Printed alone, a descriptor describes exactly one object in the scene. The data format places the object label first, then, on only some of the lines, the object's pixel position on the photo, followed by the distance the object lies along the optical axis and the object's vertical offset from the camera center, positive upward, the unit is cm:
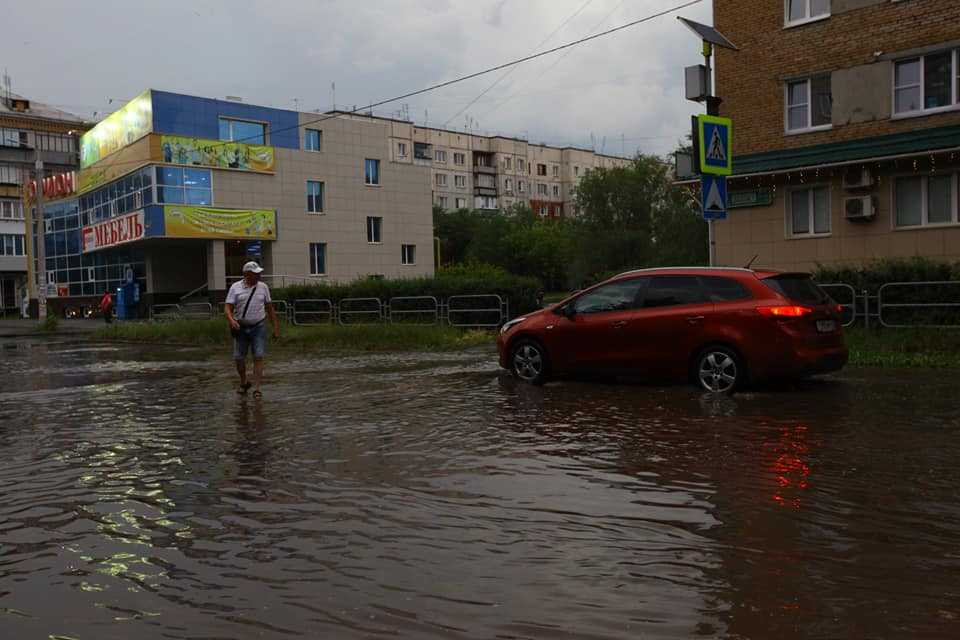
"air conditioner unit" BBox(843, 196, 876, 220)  1970 +199
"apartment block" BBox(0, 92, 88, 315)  7369 +1494
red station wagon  973 -42
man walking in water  1106 -13
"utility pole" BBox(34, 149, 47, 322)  3691 +229
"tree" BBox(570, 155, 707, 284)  6175 +620
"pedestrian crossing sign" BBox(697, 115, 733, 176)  1428 +260
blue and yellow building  4034 +565
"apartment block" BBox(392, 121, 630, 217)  9550 +1625
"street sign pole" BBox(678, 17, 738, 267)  1420 +245
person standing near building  3741 +12
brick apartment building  1934 +410
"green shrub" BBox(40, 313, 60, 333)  3509 -54
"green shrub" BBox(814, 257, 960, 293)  1509 +33
